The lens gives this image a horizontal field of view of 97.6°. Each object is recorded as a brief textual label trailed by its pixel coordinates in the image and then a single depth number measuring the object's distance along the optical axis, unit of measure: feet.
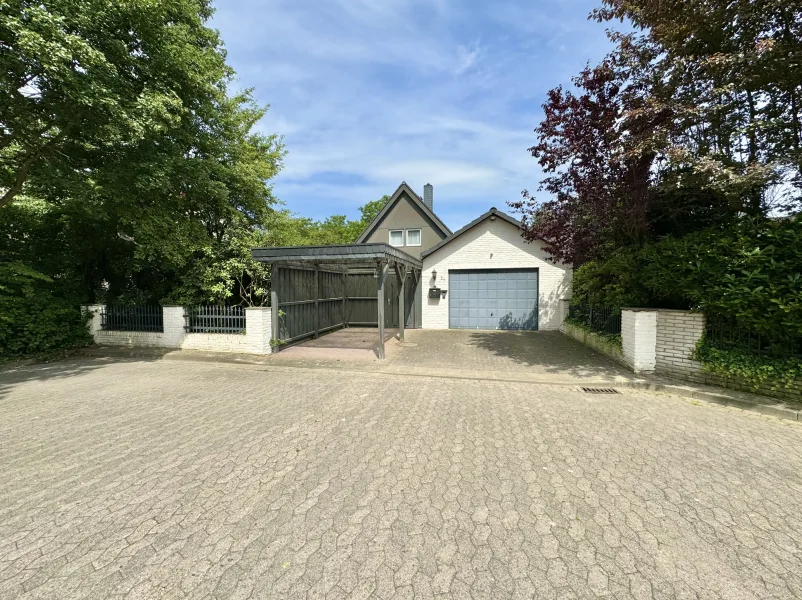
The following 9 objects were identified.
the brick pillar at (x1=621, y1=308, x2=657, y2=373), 21.27
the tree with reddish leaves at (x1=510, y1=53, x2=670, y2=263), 19.25
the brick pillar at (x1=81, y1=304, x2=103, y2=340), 33.45
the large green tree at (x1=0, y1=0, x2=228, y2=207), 18.37
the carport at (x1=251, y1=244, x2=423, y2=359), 27.58
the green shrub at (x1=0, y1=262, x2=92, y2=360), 27.27
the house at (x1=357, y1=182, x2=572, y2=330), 43.68
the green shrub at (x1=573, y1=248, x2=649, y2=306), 22.98
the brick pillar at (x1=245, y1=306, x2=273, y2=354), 28.78
